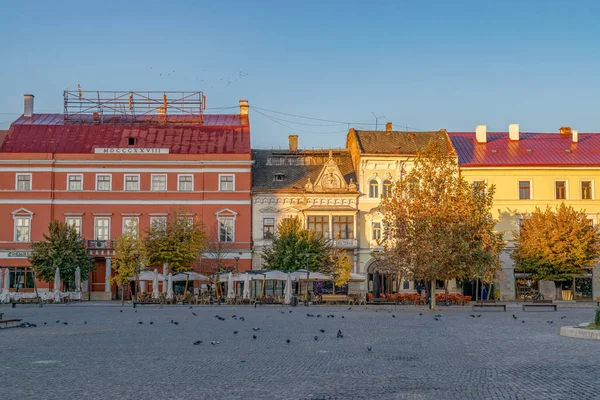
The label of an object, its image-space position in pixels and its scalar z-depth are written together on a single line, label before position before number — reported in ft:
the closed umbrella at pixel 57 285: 165.30
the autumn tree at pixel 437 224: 137.59
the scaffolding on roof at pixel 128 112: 209.97
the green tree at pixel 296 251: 176.76
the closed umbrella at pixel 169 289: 158.81
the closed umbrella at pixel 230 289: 160.66
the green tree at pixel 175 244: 174.29
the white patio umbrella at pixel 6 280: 188.55
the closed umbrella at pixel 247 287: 159.63
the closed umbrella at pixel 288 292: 158.39
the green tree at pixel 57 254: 177.58
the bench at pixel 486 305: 135.74
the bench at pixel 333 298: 156.97
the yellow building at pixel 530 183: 200.44
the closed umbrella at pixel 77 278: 172.04
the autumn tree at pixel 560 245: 183.62
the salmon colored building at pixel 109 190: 192.95
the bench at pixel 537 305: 135.03
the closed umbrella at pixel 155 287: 160.76
